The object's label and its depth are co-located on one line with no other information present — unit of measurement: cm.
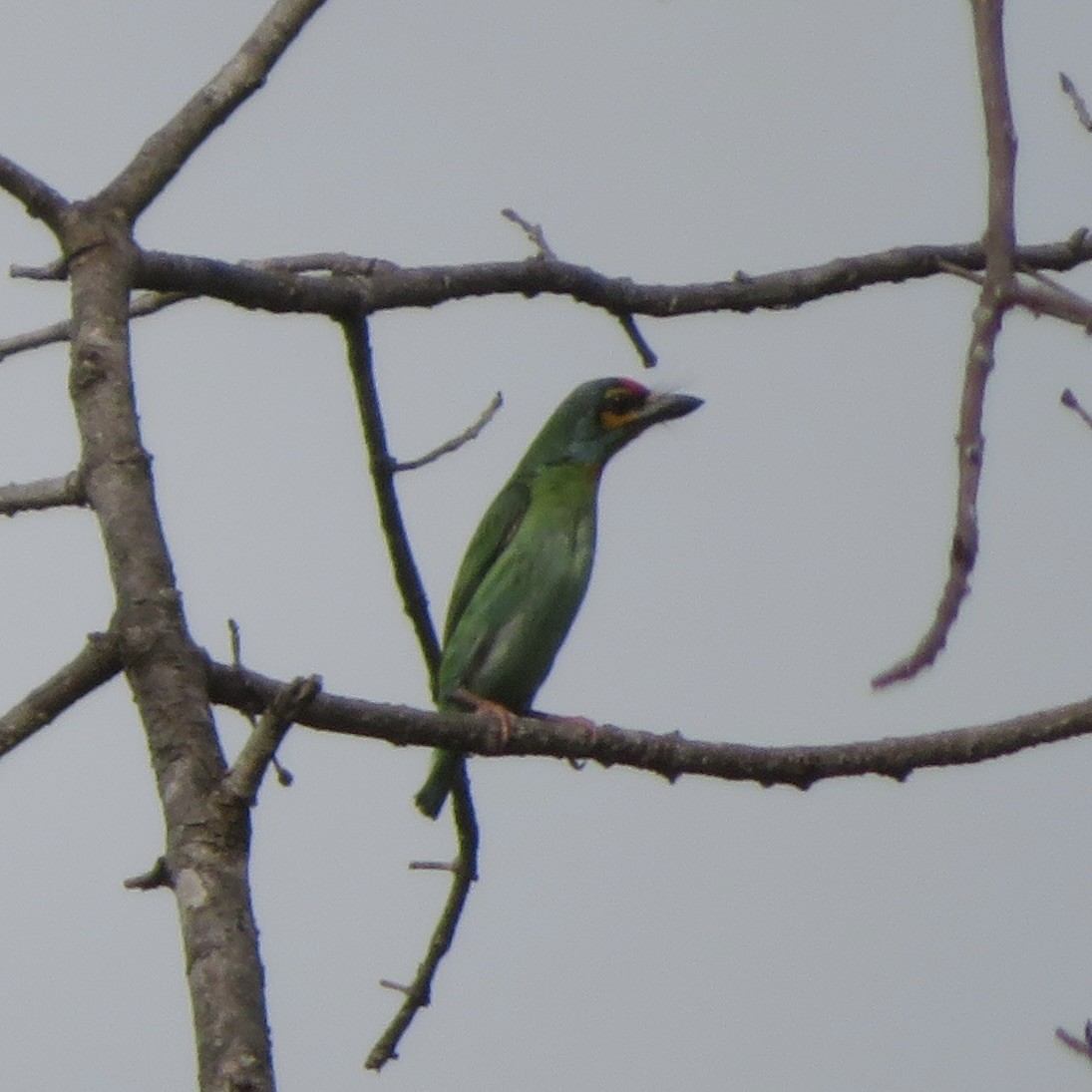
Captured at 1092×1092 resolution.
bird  1391
